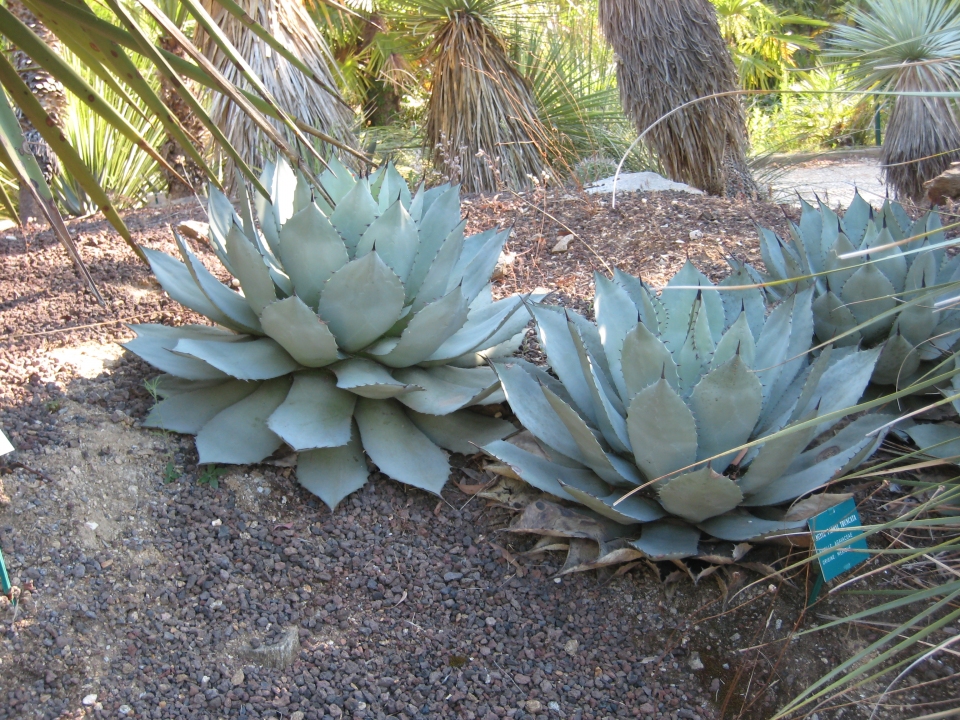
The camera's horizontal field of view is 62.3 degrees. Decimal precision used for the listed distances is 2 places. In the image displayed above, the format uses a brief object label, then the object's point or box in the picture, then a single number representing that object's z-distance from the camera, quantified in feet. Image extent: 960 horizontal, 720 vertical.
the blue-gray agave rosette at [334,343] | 7.26
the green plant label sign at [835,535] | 5.56
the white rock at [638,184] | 15.97
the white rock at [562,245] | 11.89
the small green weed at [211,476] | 7.27
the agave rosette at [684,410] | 6.08
